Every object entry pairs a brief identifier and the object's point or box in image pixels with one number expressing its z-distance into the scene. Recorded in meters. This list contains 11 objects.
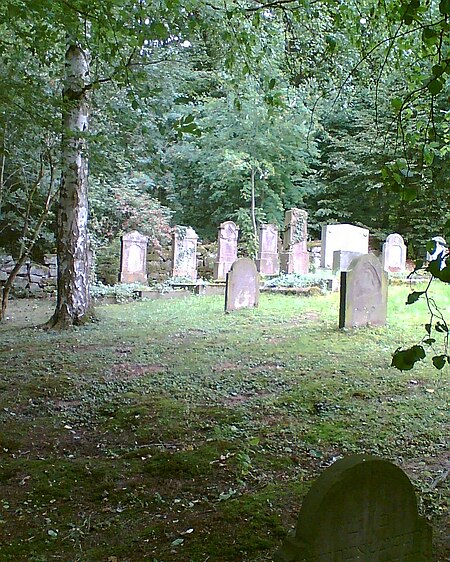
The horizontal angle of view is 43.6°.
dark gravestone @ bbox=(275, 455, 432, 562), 2.00
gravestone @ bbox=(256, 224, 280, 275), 18.78
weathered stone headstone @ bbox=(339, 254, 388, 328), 8.73
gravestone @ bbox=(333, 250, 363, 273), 16.38
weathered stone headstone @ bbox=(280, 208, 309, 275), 18.25
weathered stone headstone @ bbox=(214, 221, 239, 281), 18.61
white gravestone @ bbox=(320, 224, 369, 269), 19.06
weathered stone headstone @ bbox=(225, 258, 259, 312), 11.32
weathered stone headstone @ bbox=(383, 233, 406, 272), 18.50
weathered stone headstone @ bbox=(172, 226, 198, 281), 18.02
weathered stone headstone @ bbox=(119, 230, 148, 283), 16.48
